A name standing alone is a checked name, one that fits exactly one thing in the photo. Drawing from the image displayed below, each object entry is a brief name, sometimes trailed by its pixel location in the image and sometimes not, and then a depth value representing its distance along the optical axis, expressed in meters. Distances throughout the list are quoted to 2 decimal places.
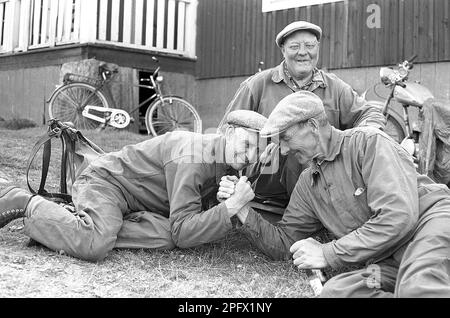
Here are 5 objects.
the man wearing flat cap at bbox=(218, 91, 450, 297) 2.76
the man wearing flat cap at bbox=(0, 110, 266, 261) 3.61
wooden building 8.84
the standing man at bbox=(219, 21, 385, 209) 4.52
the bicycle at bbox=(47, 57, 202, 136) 9.76
